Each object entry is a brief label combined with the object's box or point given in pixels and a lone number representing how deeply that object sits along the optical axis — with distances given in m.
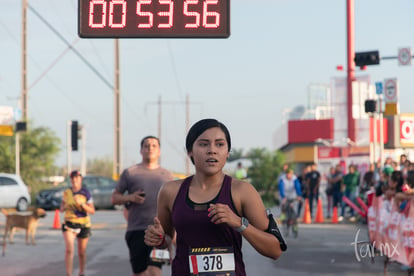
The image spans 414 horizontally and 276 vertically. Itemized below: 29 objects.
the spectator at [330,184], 25.73
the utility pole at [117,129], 37.62
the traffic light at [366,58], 24.45
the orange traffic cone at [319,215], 24.09
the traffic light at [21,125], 34.69
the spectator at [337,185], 25.23
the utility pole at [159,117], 82.29
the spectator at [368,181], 23.12
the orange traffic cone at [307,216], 23.78
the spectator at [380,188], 13.53
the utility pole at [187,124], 87.29
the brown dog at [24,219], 17.27
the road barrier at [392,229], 11.24
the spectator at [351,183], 24.38
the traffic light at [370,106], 22.89
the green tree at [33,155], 50.72
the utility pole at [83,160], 44.50
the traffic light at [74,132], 33.19
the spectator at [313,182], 25.64
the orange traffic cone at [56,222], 22.69
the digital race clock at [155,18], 9.58
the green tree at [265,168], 40.47
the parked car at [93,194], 32.28
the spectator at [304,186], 26.73
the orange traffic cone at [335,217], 23.62
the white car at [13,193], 31.81
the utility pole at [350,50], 38.38
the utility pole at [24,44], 41.47
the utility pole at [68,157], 53.29
